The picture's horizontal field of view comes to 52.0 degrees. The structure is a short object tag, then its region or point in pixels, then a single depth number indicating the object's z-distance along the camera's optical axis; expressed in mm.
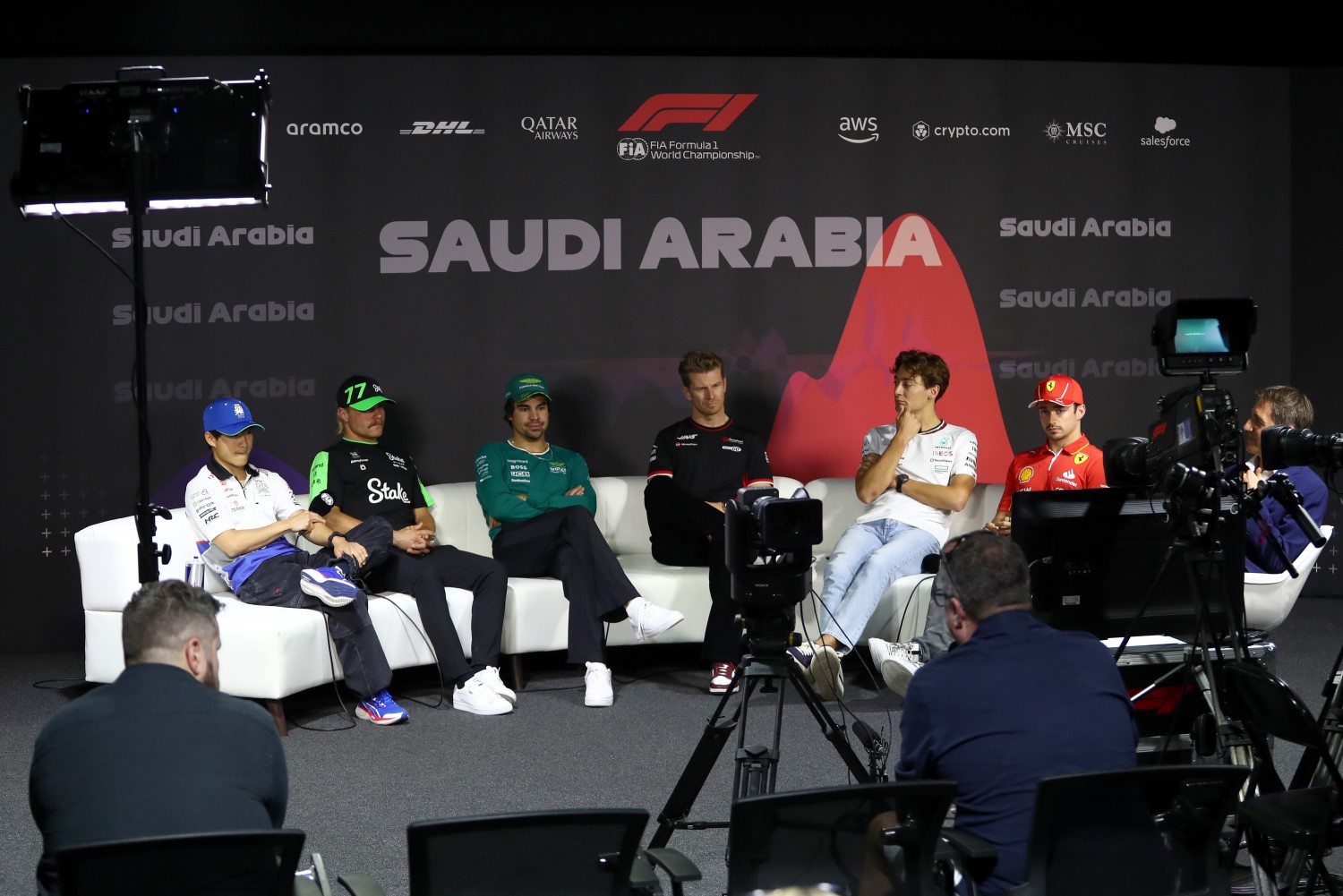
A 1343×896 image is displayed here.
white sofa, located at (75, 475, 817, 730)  4699
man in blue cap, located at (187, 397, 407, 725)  4848
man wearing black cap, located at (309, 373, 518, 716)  5090
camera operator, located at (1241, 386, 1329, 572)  4445
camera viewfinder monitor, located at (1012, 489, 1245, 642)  3436
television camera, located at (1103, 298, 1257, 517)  3309
